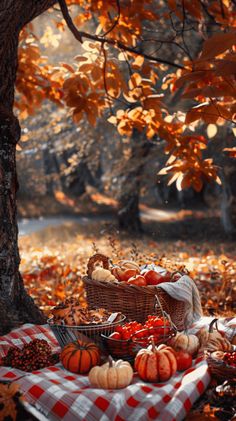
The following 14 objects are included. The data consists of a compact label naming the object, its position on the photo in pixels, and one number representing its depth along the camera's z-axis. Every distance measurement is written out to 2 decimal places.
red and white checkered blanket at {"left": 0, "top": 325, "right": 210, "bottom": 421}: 2.97
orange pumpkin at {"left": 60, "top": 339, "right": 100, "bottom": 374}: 3.49
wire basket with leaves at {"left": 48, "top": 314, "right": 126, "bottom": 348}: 3.74
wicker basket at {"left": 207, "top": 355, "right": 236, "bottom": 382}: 3.39
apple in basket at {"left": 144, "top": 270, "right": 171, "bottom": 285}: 4.37
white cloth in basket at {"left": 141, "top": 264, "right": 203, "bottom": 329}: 4.23
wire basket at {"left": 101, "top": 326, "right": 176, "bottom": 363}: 3.59
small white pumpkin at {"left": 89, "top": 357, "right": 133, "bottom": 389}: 3.19
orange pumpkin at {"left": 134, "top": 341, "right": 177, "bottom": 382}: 3.28
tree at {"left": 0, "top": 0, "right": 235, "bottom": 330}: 3.60
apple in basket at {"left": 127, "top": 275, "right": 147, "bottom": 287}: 4.27
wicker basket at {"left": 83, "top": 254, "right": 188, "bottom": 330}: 4.18
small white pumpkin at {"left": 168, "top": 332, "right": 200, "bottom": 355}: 3.60
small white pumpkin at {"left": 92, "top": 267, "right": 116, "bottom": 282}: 4.39
